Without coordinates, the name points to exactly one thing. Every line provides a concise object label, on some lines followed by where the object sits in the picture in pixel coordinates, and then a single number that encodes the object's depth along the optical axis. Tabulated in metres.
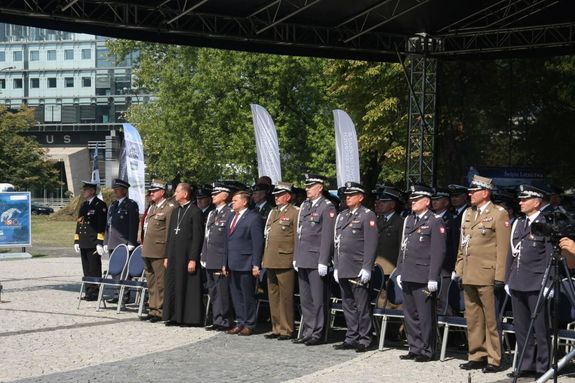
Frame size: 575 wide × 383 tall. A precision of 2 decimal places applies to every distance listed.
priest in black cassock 13.07
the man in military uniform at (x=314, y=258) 11.59
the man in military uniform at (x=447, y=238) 11.16
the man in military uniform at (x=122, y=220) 15.55
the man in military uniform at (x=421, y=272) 10.51
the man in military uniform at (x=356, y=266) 11.16
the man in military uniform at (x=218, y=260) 12.70
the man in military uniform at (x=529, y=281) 9.55
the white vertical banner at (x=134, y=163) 18.64
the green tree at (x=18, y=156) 59.34
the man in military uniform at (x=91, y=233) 16.28
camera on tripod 8.14
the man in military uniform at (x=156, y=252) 13.55
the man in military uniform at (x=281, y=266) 12.04
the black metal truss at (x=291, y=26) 15.91
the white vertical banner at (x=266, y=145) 18.16
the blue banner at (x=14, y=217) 25.84
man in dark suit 12.38
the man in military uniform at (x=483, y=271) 9.96
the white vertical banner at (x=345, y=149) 17.39
